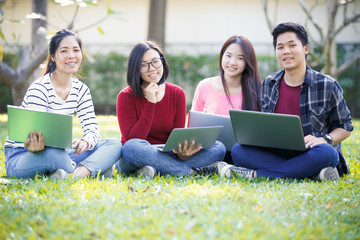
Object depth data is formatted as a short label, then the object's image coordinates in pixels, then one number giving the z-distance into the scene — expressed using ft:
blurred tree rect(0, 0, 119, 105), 26.07
